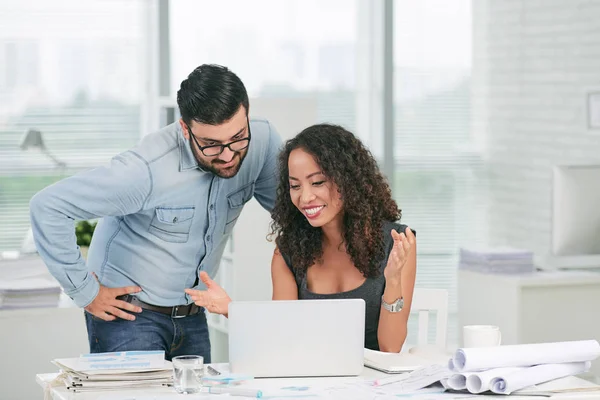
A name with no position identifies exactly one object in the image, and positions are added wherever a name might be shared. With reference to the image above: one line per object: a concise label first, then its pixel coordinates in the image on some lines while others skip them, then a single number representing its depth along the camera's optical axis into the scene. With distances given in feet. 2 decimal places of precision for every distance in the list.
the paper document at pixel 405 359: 12.02
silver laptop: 11.53
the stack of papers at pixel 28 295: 19.46
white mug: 12.09
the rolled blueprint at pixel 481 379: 10.83
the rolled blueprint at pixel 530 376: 10.85
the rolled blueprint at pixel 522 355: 11.01
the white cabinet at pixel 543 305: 21.05
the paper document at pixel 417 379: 11.17
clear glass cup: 11.02
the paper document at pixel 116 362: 11.45
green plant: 20.75
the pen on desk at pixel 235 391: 10.83
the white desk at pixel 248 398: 10.82
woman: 13.62
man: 12.92
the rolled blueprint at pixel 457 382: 10.99
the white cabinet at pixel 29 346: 19.40
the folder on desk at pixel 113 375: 11.35
